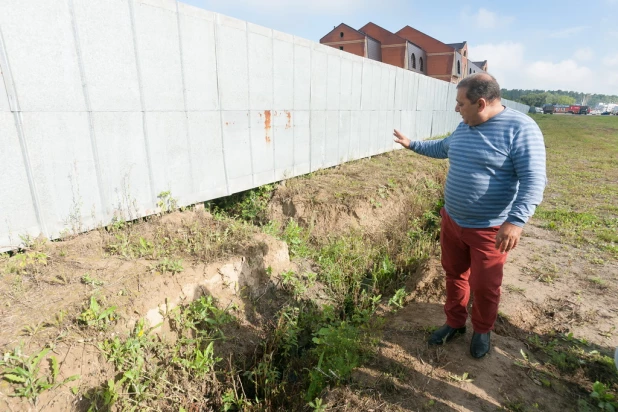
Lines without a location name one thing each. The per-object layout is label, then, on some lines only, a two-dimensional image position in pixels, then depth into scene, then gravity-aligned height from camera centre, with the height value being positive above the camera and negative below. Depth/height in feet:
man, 7.06 -1.72
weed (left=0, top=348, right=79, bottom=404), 6.49 -4.88
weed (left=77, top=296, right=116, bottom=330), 7.68 -4.51
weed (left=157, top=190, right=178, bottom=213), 12.84 -3.43
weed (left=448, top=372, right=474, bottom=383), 7.78 -5.88
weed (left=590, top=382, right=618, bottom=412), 7.13 -5.87
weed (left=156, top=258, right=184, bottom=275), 9.63 -4.26
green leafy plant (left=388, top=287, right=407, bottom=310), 11.38 -6.11
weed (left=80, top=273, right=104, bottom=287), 8.68 -4.21
